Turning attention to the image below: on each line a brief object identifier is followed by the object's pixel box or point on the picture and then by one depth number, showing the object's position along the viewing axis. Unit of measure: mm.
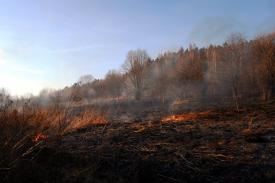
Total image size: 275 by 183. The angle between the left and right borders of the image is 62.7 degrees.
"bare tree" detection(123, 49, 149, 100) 34006
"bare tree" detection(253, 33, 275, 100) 19118
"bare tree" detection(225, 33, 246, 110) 23875
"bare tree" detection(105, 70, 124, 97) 39500
